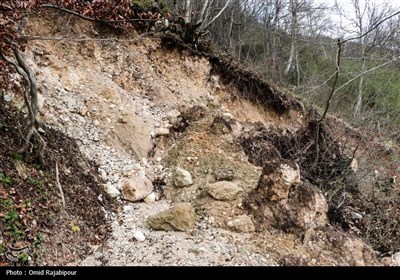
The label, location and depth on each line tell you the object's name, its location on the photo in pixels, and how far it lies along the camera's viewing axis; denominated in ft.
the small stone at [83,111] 16.75
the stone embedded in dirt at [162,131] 18.40
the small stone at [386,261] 11.77
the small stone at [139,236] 10.96
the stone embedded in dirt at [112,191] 13.42
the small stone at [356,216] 15.14
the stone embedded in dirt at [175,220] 11.56
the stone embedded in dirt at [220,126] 18.62
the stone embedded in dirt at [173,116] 19.79
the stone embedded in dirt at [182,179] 14.94
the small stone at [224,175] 15.20
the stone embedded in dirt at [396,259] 11.93
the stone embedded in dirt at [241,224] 11.89
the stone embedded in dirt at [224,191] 13.39
